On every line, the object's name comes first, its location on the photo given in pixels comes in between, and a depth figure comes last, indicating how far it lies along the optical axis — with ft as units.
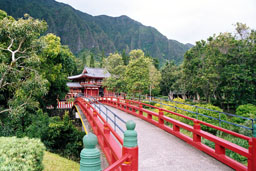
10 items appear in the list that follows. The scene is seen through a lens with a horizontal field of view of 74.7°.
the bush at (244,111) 46.17
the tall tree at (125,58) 183.17
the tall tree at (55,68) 50.16
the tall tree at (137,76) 72.13
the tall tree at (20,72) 27.86
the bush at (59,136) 35.91
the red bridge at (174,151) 11.67
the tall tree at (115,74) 89.66
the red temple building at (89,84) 115.65
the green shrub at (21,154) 11.02
